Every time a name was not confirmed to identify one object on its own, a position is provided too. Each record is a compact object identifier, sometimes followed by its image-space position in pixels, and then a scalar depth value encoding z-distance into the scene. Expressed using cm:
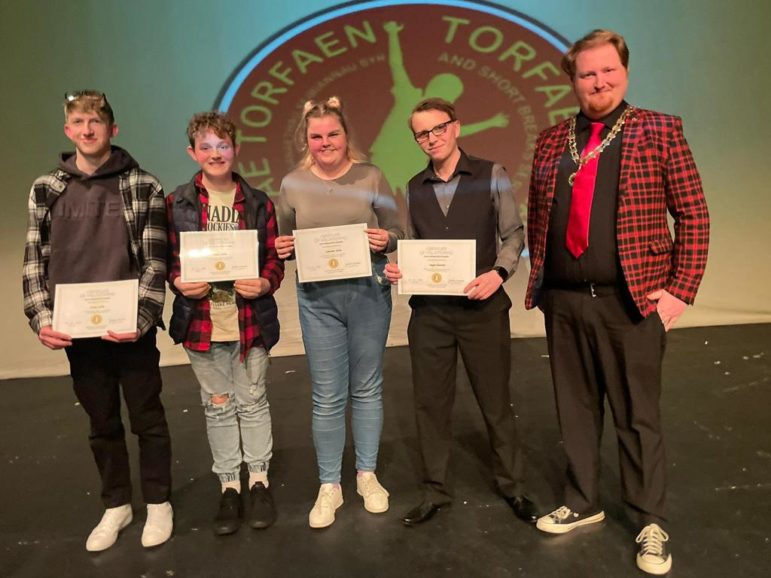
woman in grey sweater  191
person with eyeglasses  185
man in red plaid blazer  163
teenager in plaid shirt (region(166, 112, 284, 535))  192
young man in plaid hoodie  182
